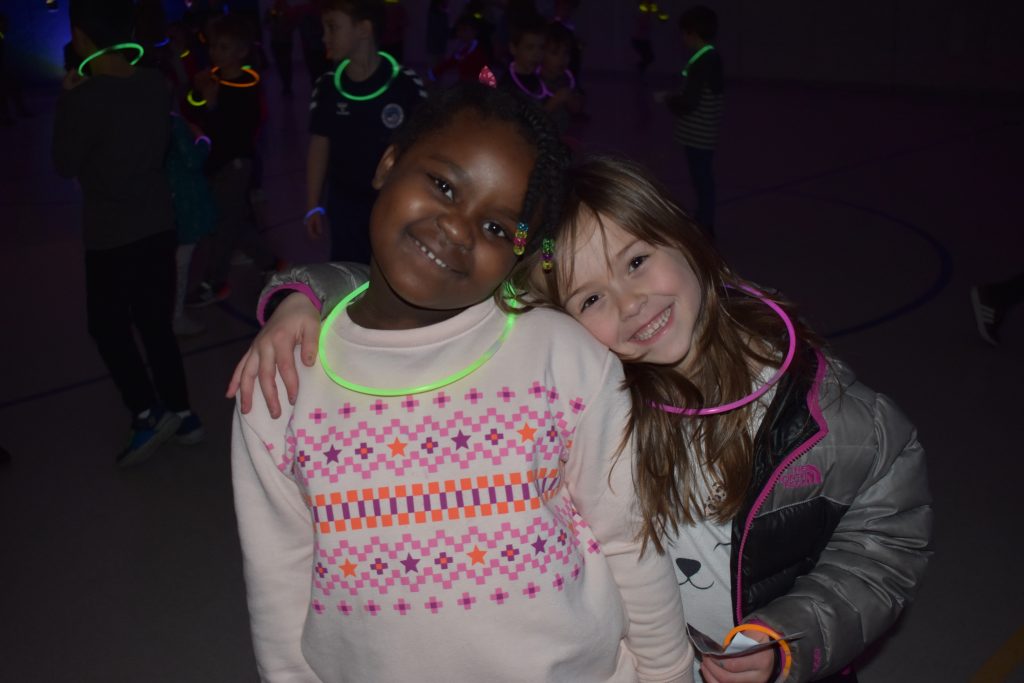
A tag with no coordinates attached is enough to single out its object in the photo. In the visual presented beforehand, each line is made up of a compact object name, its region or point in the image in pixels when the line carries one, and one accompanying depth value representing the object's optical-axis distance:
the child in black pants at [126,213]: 3.26
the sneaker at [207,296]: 5.18
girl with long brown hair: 1.34
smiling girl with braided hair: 1.14
